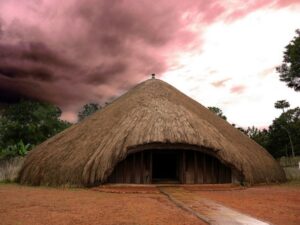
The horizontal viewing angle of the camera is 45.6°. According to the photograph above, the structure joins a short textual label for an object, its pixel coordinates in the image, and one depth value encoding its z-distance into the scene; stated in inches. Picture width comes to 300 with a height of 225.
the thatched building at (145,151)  699.4
